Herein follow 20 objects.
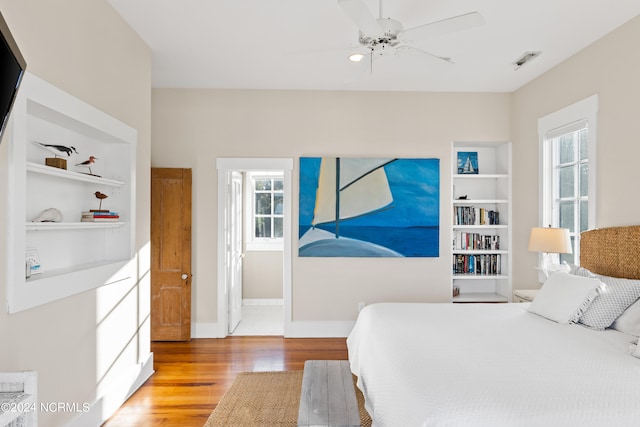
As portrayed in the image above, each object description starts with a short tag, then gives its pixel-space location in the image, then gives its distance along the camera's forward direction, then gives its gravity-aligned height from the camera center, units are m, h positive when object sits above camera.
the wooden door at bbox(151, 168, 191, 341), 4.08 -0.55
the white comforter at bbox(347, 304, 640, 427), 1.43 -0.74
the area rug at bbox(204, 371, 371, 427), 2.53 -1.43
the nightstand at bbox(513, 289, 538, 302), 3.32 -0.76
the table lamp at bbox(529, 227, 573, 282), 3.17 -0.25
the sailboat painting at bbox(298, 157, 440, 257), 4.23 +0.05
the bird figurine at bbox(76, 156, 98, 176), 2.41 +0.31
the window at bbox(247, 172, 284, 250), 5.86 +0.05
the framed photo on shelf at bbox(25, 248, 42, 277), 1.92 -0.27
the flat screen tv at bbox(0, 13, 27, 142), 1.30 +0.52
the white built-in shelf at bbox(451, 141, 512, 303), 4.41 +0.03
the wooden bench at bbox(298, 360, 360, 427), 1.84 -1.02
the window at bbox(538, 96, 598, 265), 3.16 +0.41
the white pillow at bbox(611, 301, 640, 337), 2.24 -0.68
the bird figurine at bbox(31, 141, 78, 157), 2.03 +0.35
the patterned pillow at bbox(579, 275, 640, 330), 2.38 -0.59
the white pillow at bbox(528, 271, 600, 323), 2.48 -0.59
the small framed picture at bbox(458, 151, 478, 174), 4.59 +0.61
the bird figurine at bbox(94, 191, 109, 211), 2.51 +0.10
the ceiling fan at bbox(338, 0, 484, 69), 1.93 +1.04
